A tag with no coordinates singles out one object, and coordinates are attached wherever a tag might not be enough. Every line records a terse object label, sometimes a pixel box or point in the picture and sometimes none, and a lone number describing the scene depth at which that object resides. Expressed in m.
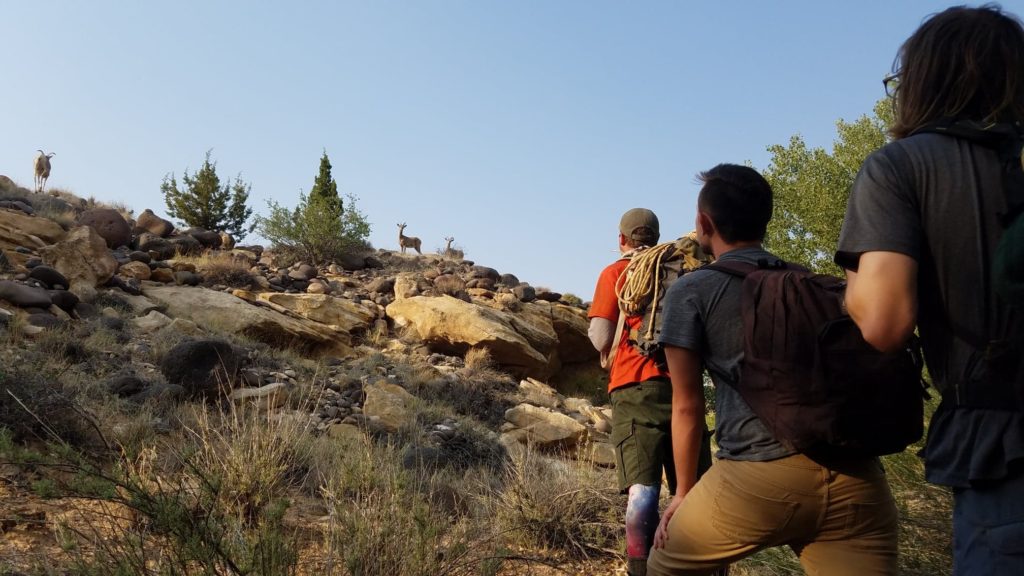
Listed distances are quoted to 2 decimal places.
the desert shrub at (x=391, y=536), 3.07
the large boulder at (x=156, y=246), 17.98
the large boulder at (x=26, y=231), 14.29
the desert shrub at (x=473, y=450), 9.06
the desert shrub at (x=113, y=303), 13.05
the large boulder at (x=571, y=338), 20.09
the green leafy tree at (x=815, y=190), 19.34
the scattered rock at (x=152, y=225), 19.80
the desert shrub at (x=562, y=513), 4.75
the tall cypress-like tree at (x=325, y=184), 33.06
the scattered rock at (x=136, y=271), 15.54
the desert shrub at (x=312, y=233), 22.50
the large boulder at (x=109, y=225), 17.67
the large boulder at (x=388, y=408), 10.34
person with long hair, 1.41
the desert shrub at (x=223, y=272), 16.73
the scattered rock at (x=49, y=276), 12.62
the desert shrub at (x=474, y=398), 13.13
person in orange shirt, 3.30
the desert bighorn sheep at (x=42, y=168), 25.75
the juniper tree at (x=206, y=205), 26.03
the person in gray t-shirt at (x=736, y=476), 1.87
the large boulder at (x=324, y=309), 15.89
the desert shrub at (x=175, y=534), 2.66
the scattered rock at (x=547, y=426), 11.72
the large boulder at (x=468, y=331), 16.48
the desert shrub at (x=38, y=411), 5.77
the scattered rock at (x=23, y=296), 11.18
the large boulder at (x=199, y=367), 9.14
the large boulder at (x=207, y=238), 20.34
